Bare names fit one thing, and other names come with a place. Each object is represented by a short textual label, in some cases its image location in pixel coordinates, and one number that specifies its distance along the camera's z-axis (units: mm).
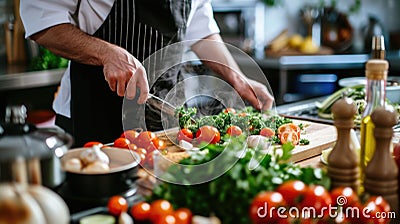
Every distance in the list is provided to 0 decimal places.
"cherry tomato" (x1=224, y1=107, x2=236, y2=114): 1593
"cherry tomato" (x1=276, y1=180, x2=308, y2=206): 990
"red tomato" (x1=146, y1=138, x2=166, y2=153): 1406
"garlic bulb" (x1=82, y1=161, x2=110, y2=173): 1132
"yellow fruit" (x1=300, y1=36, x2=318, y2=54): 4168
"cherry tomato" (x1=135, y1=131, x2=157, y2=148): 1423
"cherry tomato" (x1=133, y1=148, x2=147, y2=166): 1324
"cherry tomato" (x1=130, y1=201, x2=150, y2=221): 1041
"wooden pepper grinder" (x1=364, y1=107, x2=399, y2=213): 1067
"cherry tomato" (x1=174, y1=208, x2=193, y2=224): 970
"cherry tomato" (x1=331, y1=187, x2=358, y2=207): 1021
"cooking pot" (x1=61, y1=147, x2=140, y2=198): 1132
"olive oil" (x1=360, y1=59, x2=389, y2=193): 1181
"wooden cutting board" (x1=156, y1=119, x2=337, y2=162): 1523
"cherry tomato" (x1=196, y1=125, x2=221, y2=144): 1504
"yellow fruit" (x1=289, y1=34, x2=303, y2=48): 4195
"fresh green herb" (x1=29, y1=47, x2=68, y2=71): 3285
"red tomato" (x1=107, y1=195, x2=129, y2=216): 1063
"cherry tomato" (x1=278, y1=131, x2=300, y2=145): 1566
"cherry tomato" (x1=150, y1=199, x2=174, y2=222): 1000
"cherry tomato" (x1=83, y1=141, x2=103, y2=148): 1401
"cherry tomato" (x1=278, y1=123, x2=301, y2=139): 1576
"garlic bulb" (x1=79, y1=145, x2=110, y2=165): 1166
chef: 1784
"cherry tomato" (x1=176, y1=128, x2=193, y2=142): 1499
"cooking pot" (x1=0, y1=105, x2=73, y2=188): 848
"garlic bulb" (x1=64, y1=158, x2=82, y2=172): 1140
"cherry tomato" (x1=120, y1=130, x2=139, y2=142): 1441
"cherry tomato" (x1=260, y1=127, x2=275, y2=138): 1538
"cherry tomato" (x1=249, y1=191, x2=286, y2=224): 960
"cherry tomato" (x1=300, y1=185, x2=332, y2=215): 975
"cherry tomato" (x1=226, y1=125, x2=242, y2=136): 1479
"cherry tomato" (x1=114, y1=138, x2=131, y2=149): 1448
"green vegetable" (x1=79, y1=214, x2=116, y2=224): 1028
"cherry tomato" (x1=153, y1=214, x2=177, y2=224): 958
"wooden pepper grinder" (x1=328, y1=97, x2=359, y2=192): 1091
